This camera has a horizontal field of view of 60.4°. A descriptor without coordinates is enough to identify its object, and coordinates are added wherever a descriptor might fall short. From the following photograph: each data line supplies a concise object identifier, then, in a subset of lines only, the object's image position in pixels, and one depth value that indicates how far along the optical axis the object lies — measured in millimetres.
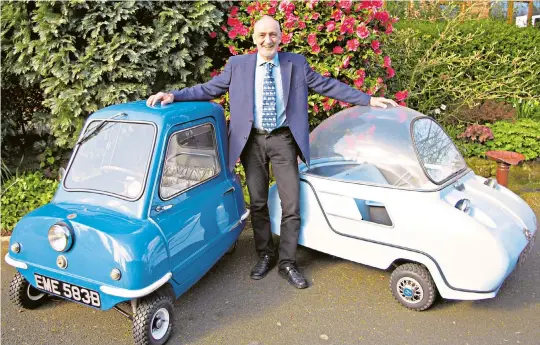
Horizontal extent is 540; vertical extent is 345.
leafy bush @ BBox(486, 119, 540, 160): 6484
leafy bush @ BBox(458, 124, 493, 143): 6492
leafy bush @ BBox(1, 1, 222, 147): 4543
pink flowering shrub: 5012
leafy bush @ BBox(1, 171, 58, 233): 4684
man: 3590
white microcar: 3127
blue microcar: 2801
